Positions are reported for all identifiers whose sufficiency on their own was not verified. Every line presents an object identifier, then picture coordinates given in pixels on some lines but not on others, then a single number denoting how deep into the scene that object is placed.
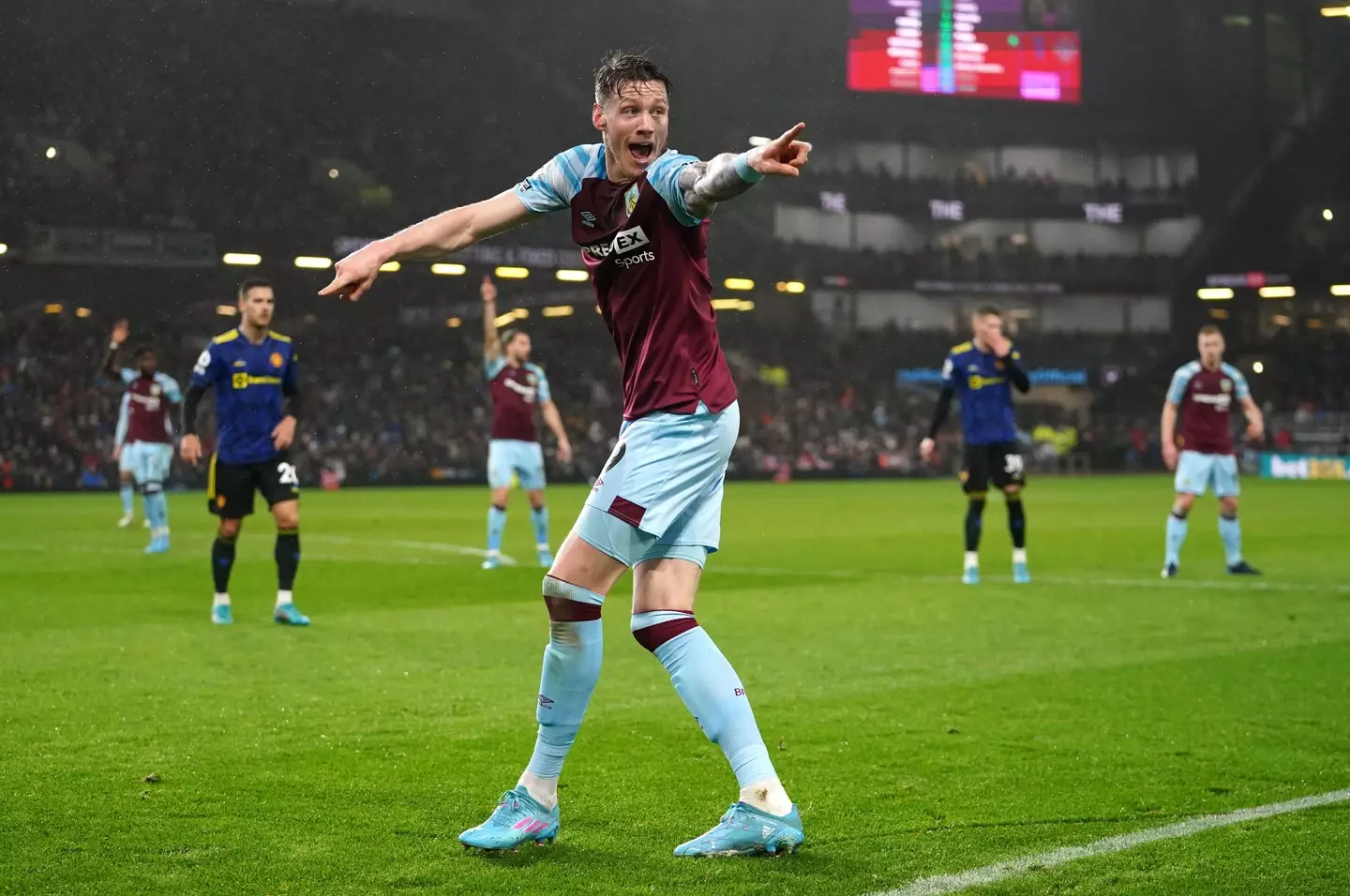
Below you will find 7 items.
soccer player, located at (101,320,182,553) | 17.33
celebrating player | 4.20
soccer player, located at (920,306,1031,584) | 13.23
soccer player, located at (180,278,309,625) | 10.41
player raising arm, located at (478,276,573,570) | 15.48
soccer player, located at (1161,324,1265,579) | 14.34
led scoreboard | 46.91
